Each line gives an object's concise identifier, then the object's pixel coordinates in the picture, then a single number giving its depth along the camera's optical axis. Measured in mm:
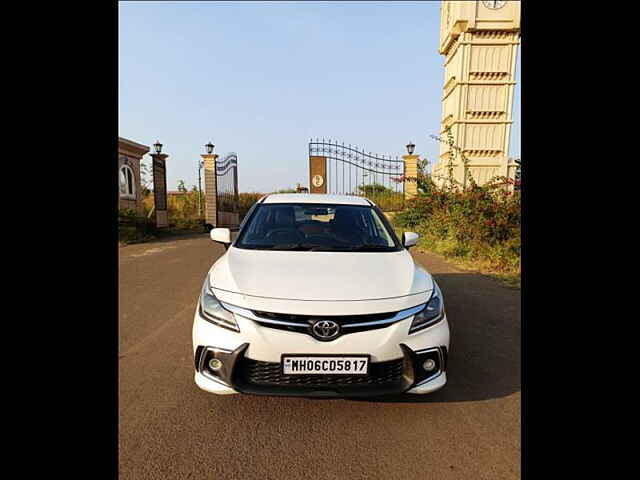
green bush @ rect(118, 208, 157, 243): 10453
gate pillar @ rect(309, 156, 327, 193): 14421
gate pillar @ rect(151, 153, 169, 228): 12859
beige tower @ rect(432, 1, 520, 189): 12320
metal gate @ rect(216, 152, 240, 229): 14938
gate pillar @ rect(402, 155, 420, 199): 13133
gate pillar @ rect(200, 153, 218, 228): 14570
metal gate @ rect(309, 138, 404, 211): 14117
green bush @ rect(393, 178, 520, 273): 6859
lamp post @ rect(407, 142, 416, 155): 13383
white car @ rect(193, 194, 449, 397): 1952
